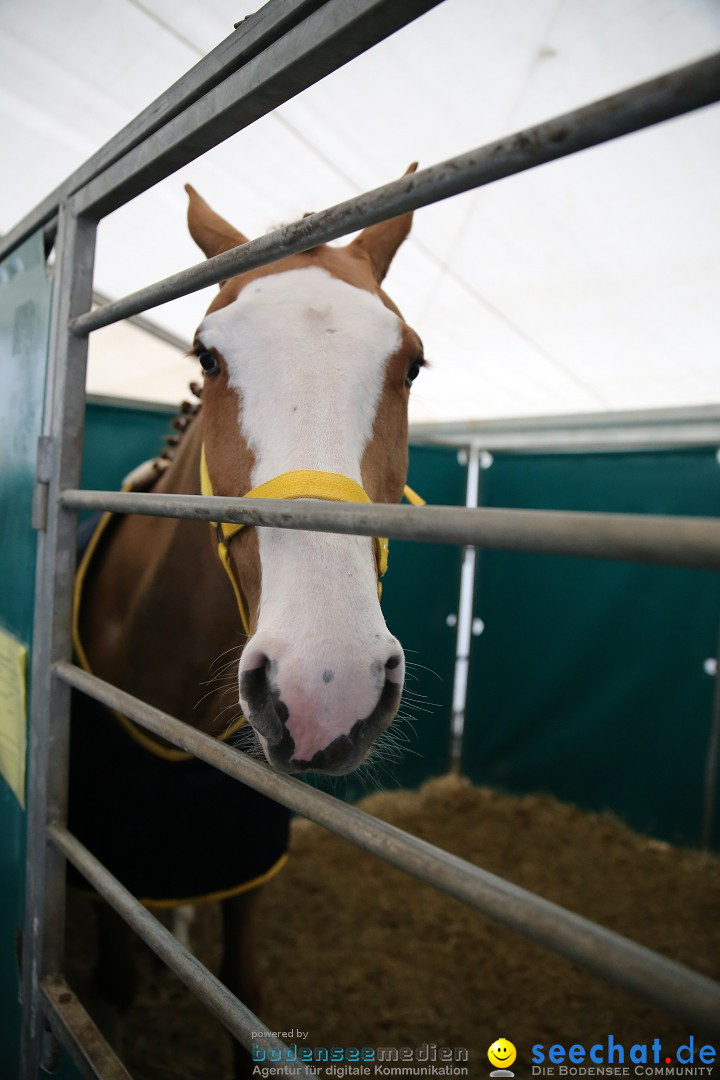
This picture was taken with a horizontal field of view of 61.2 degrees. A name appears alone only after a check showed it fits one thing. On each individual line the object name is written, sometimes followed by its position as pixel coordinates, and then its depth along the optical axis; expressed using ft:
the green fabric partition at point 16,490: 3.95
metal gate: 1.31
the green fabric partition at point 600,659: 10.68
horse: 2.40
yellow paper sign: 3.96
